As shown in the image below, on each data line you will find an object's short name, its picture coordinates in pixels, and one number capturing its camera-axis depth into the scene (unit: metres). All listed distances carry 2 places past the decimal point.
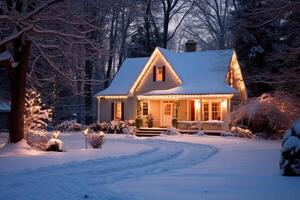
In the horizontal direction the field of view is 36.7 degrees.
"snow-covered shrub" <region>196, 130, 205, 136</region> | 30.27
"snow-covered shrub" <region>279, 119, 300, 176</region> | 11.88
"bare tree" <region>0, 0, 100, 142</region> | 14.27
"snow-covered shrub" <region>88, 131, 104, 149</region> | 18.55
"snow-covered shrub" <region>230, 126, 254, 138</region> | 29.06
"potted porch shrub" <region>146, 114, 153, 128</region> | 34.88
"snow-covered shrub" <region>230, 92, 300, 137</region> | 27.81
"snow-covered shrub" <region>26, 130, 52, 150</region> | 18.12
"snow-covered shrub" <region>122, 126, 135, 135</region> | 32.58
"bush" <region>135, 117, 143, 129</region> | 34.12
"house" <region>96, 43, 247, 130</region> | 32.69
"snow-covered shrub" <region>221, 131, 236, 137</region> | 29.80
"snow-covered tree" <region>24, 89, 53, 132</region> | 22.30
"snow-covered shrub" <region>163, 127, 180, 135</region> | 30.56
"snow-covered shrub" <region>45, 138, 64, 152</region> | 17.39
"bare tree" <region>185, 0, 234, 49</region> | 47.72
